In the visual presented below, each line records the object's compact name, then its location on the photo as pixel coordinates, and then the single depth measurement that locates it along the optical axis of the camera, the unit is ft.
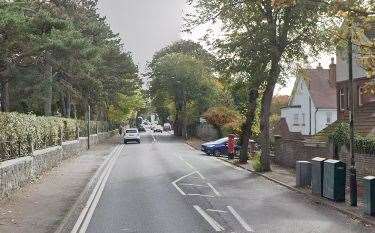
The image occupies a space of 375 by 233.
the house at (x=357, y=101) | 98.64
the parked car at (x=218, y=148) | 144.56
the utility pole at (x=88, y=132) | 163.24
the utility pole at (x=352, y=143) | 56.75
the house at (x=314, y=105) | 198.70
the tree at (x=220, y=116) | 184.34
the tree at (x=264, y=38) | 91.45
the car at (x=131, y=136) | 207.92
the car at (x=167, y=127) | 396.16
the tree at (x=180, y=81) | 242.99
